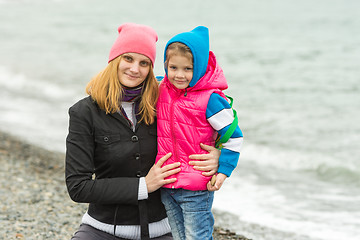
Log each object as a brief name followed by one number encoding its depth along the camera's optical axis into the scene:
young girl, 3.37
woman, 3.35
